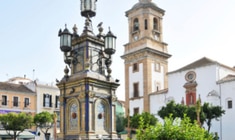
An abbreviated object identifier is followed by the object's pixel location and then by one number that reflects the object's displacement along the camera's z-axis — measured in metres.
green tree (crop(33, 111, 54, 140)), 33.81
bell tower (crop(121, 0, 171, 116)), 38.97
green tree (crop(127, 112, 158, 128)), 30.31
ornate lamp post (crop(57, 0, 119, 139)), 9.07
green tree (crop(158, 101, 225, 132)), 28.45
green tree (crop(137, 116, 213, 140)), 7.31
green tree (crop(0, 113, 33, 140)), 31.28
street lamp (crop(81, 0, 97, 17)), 10.19
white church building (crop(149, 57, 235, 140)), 32.09
